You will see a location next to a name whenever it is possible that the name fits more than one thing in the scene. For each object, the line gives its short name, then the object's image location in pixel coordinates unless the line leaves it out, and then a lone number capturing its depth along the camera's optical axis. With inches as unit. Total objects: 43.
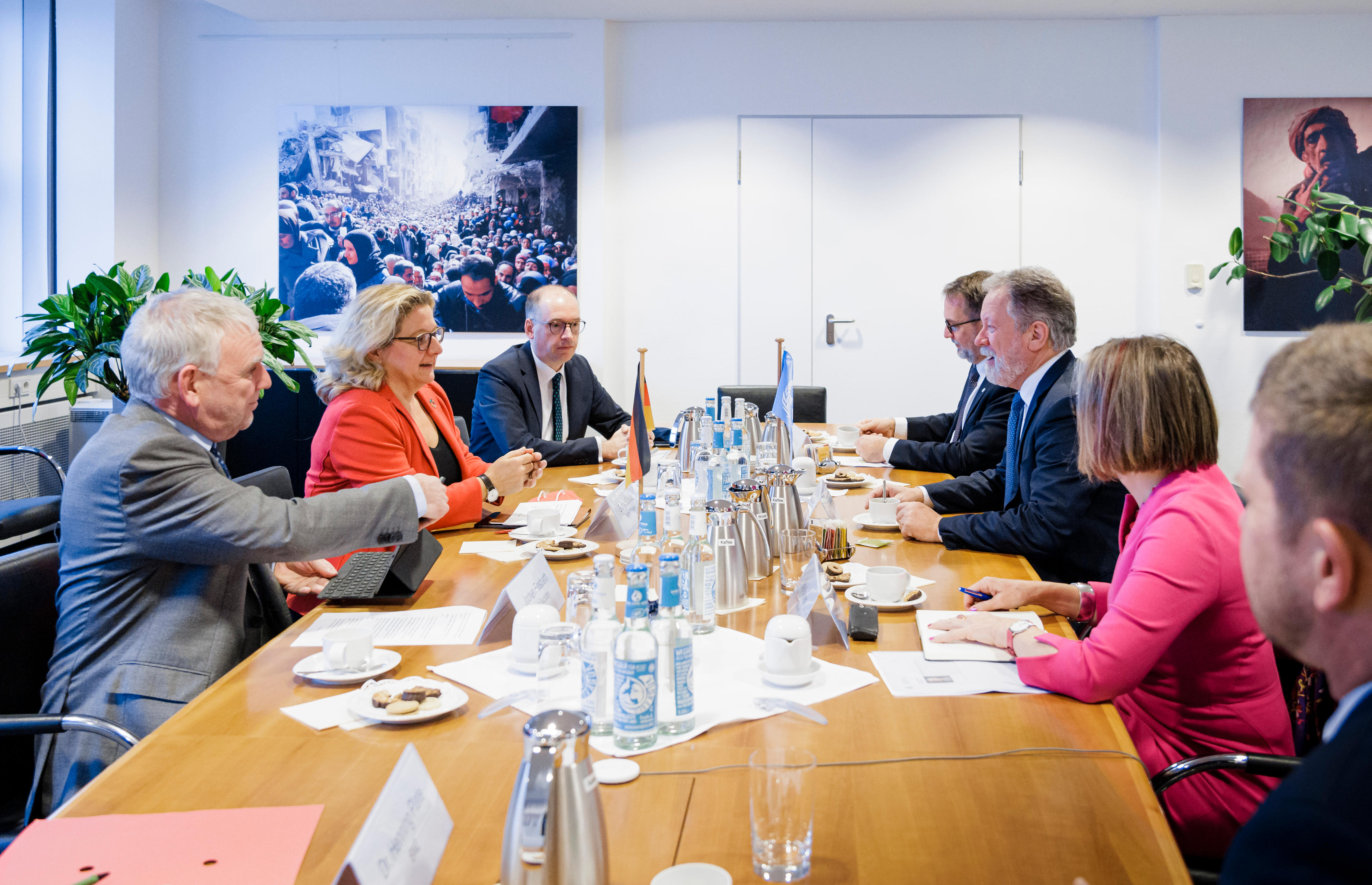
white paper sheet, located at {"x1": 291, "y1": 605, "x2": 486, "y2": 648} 72.4
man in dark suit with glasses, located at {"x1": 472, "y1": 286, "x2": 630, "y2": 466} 162.6
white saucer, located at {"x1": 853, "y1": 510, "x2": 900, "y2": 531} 109.5
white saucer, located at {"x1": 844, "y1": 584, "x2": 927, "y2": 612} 78.7
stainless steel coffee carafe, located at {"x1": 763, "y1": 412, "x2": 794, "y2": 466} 134.6
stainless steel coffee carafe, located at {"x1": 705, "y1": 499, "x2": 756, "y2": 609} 76.6
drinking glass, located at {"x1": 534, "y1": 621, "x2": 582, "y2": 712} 59.6
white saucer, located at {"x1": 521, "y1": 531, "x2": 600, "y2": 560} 94.7
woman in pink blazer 61.5
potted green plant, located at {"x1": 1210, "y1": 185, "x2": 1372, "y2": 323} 229.8
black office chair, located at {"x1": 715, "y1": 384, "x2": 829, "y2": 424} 221.3
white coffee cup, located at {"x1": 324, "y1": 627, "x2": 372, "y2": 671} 64.8
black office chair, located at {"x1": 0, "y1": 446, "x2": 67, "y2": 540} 156.6
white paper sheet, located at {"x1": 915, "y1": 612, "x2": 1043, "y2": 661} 67.8
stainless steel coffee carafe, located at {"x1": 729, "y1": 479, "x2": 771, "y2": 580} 84.6
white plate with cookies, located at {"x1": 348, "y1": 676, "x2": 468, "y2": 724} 58.0
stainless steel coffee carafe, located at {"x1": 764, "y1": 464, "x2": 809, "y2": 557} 92.7
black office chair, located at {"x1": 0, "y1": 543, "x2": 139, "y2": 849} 71.1
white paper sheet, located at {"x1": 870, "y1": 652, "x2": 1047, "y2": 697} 62.7
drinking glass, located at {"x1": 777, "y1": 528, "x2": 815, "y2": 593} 86.7
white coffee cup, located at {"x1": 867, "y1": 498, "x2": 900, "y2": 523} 109.8
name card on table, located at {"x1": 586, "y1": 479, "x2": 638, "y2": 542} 103.1
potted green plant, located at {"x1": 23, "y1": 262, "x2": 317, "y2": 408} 192.4
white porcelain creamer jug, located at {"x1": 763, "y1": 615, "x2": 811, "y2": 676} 62.9
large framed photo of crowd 254.8
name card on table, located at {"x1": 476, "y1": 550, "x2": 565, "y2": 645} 69.6
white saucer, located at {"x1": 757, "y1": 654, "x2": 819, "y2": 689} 62.5
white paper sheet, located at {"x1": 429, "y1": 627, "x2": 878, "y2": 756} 58.9
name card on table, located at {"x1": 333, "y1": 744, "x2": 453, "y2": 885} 34.8
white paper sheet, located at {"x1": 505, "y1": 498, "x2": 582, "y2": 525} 112.0
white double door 256.1
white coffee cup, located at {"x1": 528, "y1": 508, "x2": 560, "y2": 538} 103.2
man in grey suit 70.8
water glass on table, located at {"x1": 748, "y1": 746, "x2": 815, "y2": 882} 43.0
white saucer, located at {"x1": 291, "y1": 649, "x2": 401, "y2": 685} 64.0
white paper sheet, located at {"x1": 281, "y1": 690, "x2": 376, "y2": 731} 58.2
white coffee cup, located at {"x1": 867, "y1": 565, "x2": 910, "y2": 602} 79.9
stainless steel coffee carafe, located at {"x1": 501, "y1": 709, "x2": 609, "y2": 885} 37.4
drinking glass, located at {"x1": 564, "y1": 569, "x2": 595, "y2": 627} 63.0
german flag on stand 108.3
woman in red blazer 111.0
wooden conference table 43.6
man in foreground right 27.5
